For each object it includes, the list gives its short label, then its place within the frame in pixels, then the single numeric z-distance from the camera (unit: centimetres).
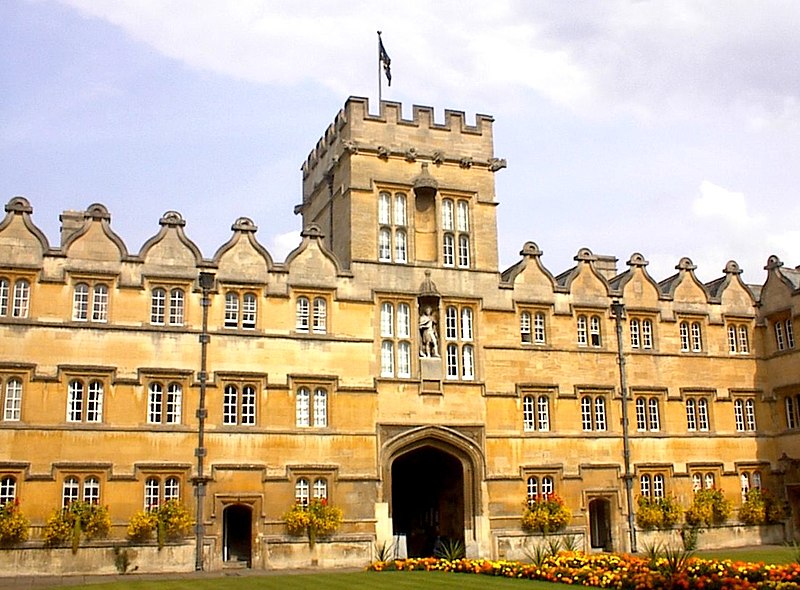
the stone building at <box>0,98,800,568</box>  2975
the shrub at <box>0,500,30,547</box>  2748
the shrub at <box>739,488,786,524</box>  3662
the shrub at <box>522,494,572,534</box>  3344
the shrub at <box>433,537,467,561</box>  3063
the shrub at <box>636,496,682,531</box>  3522
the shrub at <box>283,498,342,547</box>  3062
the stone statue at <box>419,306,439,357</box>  3372
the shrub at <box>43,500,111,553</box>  2808
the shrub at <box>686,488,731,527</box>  3578
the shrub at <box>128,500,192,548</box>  2895
